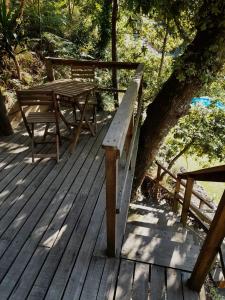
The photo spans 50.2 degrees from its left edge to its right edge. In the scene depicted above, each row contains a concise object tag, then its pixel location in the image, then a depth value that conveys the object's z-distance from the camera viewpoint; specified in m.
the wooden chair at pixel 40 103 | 3.20
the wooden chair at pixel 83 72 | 4.79
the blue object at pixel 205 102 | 6.69
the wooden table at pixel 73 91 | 3.52
